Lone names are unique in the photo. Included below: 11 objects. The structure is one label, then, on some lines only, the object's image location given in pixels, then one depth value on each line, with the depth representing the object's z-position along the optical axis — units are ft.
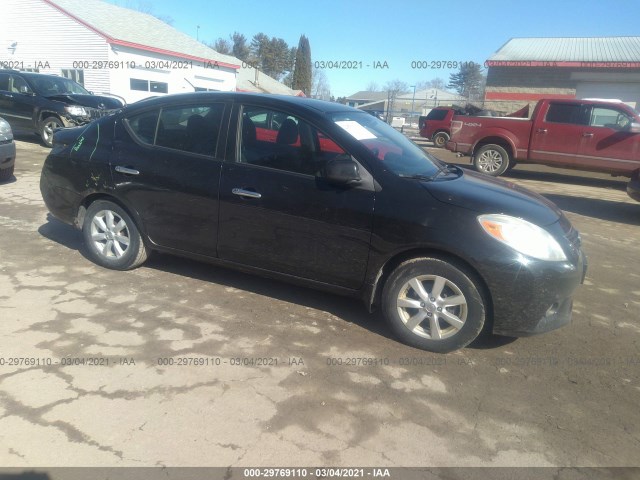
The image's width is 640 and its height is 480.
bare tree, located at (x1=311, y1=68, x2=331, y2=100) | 217.99
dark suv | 38.09
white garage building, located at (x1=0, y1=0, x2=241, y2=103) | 72.64
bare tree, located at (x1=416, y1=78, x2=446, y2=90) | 302.86
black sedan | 10.89
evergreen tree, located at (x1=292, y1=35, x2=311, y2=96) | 202.80
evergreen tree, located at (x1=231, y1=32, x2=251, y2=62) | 277.03
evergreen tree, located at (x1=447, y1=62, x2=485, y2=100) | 251.39
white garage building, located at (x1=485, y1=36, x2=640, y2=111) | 73.72
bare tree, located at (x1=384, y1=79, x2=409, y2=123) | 72.82
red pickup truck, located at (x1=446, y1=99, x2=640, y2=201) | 36.68
